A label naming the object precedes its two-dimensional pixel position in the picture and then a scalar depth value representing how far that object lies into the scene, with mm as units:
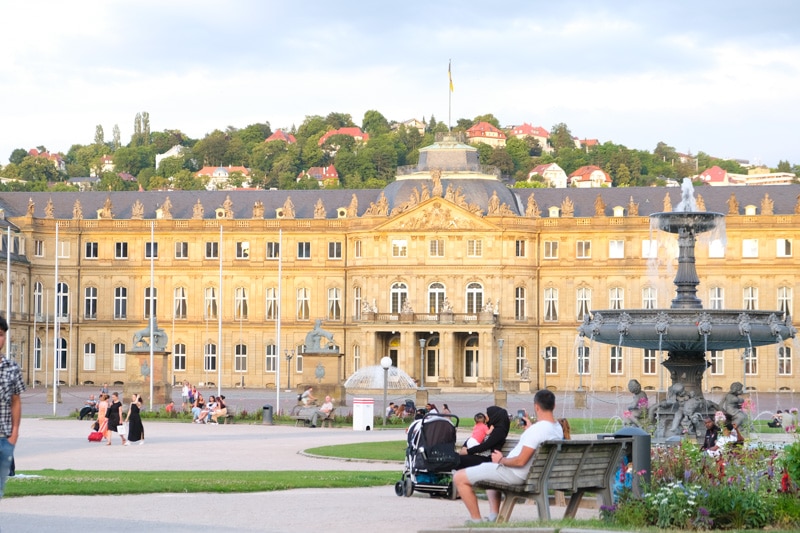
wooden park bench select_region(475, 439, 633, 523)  21031
